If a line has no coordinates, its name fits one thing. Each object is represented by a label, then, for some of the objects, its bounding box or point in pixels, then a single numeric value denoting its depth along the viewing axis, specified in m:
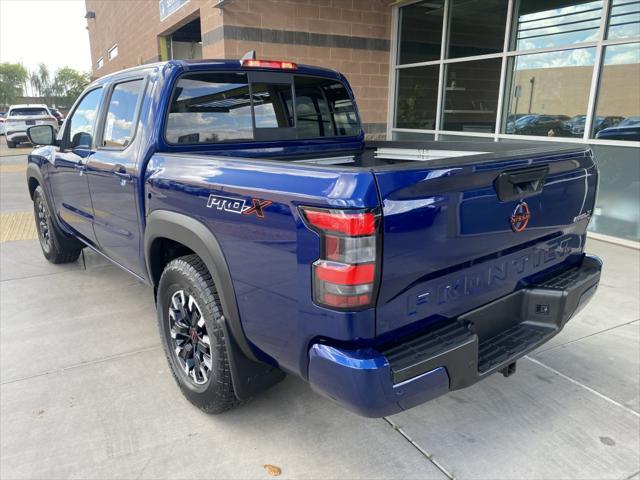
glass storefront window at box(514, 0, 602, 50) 6.42
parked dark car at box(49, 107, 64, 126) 25.08
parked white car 21.89
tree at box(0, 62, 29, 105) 76.94
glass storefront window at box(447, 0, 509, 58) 7.79
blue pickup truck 1.84
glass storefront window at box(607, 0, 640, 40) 5.88
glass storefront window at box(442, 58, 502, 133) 8.04
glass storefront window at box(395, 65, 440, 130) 9.37
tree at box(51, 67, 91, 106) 95.12
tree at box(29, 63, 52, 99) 101.25
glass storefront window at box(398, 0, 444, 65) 9.03
